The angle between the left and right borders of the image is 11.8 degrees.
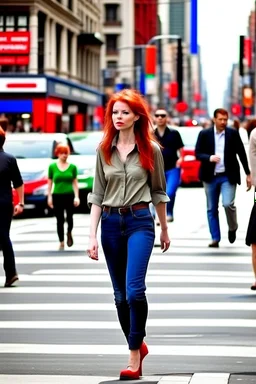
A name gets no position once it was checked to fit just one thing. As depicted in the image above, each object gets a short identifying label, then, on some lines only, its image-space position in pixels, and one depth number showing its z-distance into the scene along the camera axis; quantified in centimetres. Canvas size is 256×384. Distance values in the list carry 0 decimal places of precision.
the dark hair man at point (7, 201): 1237
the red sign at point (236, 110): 15499
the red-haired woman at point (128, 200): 750
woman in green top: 1677
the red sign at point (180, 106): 6306
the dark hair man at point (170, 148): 1870
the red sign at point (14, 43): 3734
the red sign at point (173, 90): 11634
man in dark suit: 1627
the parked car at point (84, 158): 2536
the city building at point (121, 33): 12125
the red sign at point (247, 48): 6365
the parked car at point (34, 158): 2402
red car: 3466
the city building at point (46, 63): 4666
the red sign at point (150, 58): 6225
